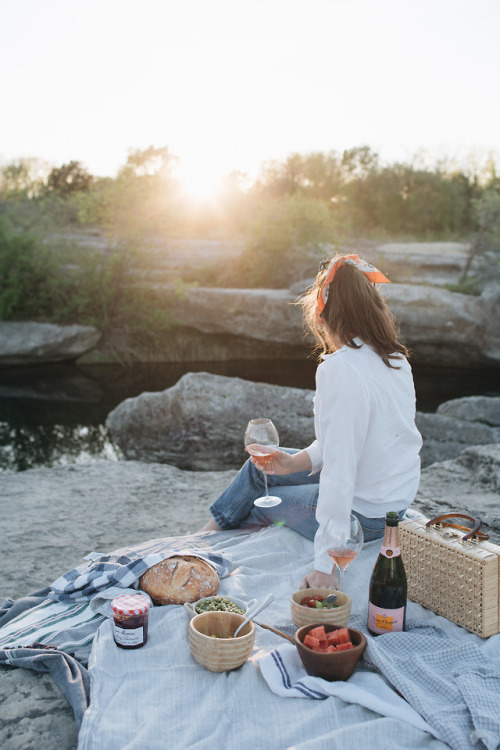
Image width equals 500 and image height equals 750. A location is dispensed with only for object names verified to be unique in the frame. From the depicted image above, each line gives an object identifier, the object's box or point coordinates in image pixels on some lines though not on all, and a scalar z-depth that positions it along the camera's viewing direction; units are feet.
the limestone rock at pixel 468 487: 15.17
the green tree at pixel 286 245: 73.77
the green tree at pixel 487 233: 70.23
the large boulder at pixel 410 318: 60.44
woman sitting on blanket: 9.29
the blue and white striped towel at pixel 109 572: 10.03
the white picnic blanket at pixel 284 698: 6.86
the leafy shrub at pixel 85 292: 64.80
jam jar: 8.35
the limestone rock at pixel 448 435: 30.66
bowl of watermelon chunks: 7.53
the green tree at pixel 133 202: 67.41
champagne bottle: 8.58
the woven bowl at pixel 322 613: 8.43
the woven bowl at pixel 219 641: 7.87
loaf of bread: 9.66
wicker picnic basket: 8.80
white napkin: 7.13
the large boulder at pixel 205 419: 30.35
